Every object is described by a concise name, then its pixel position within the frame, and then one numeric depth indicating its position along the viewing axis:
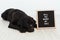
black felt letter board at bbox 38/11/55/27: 1.75
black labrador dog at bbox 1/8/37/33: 1.65
